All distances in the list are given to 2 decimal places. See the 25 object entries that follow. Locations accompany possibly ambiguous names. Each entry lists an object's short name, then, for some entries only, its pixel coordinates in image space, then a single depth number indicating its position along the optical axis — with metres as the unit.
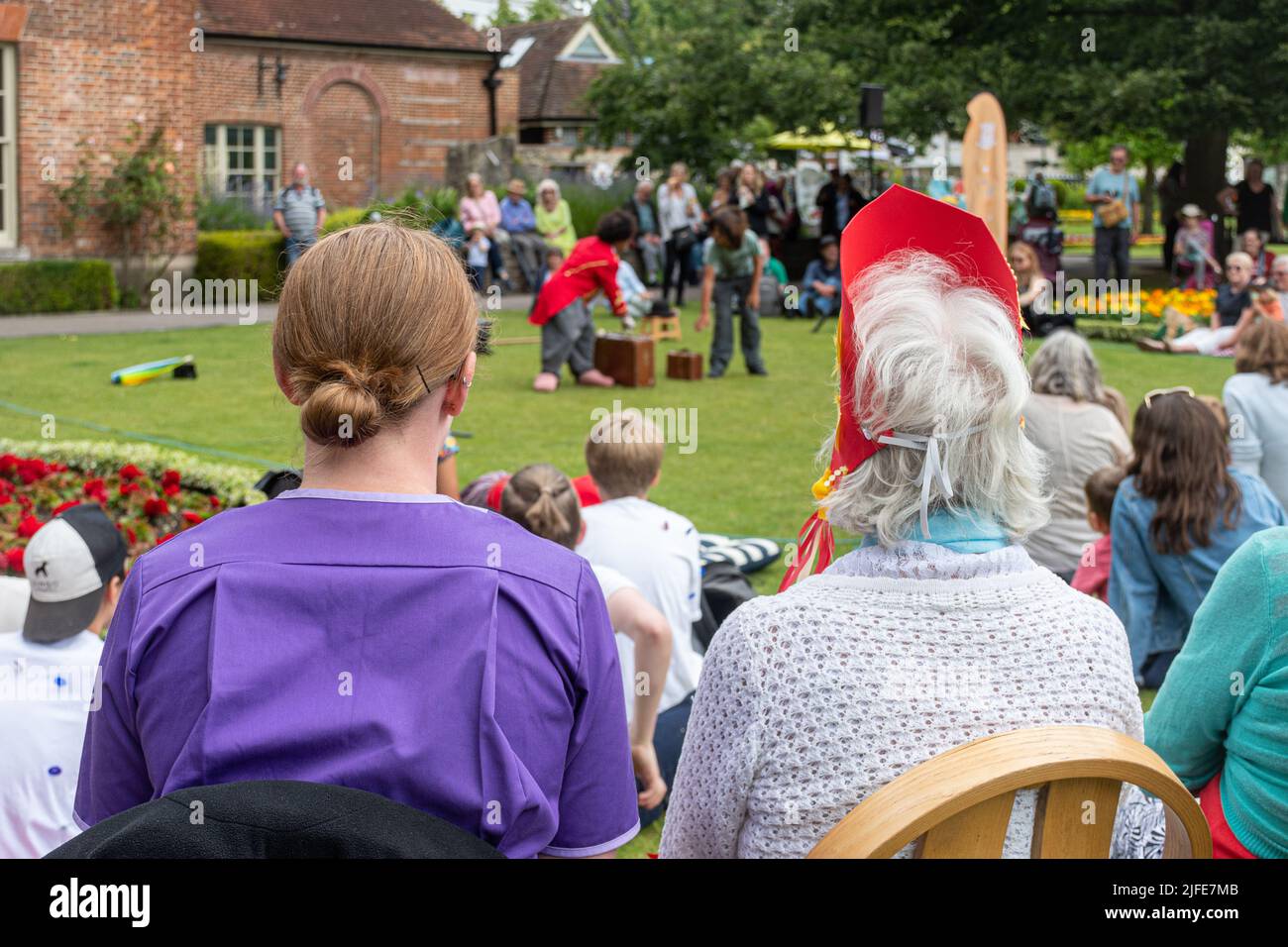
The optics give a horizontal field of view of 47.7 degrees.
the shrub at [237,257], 20.73
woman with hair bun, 1.67
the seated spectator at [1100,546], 5.58
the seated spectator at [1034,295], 14.20
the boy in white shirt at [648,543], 4.47
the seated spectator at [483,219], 20.27
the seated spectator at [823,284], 19.00
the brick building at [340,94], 28.08
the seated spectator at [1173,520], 5.03
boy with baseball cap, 3.06
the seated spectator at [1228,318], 15.08
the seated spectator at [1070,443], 6.19
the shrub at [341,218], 20.22
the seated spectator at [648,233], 21.62
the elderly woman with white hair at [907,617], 1.97
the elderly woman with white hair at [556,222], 19.89
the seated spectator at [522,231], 21.81
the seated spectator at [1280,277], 14.38
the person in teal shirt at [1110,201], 20.12
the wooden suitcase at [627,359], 13.14
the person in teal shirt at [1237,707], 2.44
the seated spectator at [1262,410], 6.19
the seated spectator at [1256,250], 18.81
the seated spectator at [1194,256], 21.86
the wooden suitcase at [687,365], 13.68
